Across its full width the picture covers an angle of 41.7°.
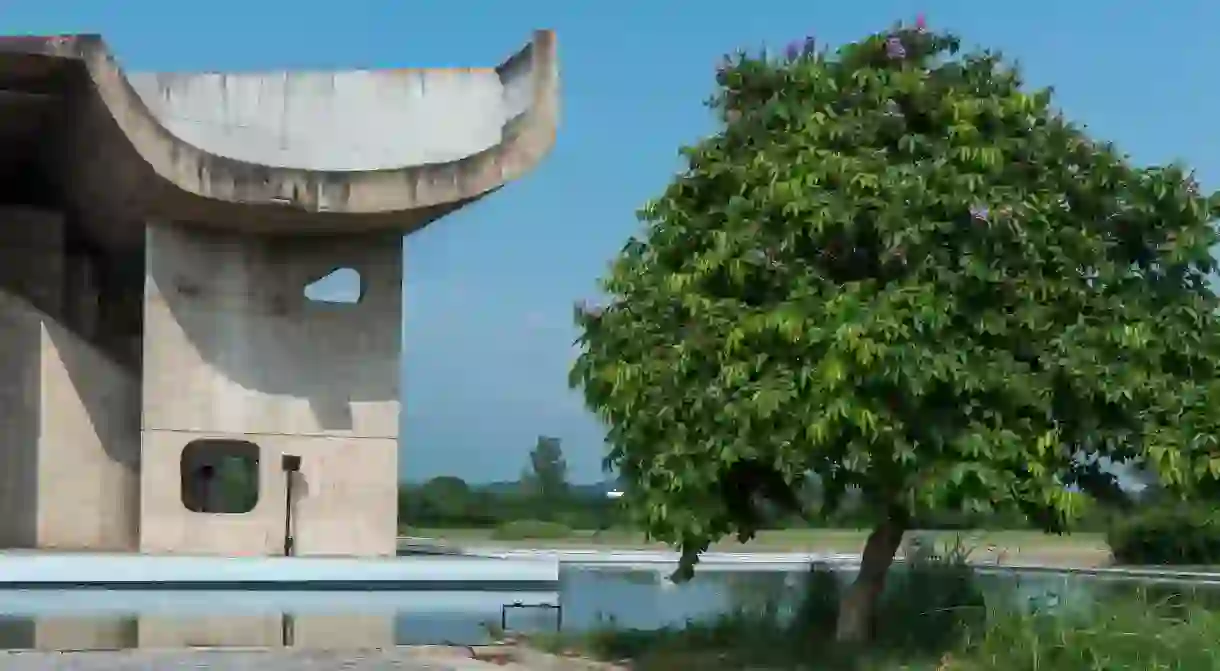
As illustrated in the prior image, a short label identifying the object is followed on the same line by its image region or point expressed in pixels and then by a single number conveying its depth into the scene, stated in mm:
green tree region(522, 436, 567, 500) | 71188
